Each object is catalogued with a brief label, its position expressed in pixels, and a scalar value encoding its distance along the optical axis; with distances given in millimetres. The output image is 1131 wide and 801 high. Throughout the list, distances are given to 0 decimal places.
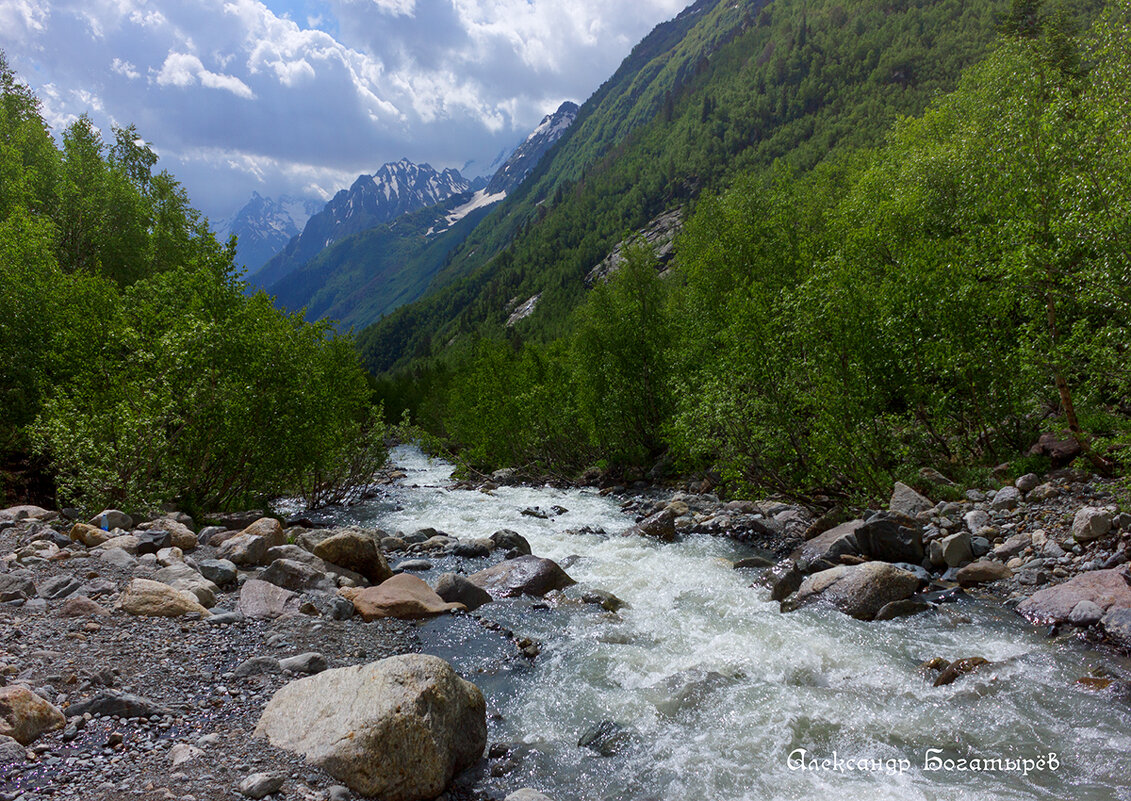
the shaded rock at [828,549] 13930
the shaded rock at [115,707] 6086
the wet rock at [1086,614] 9211
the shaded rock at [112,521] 13816
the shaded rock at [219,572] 11695
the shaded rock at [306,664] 8344
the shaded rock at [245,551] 13234
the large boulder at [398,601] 11977
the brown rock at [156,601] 9273
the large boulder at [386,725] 5977
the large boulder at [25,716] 5383
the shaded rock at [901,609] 11156
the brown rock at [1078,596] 9336
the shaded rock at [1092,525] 11008
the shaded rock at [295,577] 12320
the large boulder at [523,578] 14086
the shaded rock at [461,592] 13227
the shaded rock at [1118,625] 8656
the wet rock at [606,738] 7578
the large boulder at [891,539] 13188
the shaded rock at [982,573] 11695
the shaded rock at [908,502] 14852
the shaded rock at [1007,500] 13762
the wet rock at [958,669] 8648
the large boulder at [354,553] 14469
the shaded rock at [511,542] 18406
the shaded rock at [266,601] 10477
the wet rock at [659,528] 19344
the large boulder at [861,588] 11508
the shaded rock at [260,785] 5266
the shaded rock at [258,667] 7918
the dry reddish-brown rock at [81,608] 8742
